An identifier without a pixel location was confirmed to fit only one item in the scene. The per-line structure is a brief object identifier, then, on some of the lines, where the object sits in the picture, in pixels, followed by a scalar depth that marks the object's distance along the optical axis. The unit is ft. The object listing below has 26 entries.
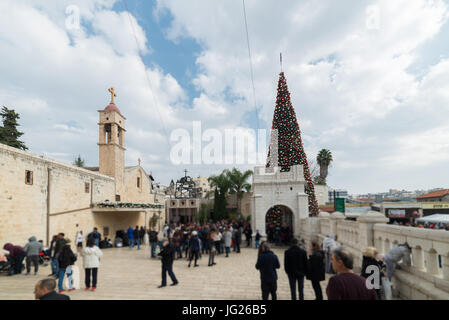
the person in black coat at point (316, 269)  18.42
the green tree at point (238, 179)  114.42
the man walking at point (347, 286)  8.59
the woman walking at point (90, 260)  23.95
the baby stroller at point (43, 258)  37.22
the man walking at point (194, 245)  35.24
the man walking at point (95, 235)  49.14
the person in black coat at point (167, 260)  25.23
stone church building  38.58
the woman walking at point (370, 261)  17.02
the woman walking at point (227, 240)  44.38
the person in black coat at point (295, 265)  19.47
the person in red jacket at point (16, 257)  30.99
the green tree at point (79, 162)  154.40
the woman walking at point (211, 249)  36.14
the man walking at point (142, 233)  59.77
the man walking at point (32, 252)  30.58
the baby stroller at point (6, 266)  30.41
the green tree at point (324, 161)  155.12
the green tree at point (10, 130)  91.30
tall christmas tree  64.80
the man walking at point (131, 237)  56.95
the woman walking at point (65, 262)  23.25
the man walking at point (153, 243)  43.92
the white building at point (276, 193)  57.87
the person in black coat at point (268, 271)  18.69
